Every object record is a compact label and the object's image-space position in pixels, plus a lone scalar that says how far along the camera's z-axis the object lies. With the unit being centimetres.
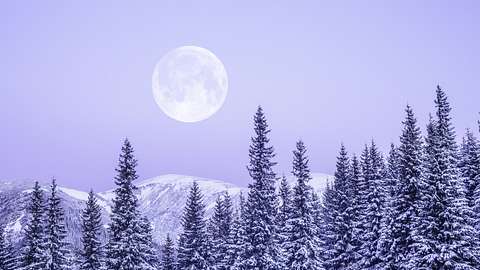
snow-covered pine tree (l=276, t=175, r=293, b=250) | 4835
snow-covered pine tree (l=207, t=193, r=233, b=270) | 5869
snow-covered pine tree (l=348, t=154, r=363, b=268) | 5088
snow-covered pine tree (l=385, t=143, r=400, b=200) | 4872
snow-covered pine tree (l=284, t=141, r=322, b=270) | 4644
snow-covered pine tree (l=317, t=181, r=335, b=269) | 5304
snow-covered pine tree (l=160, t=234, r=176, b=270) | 6419
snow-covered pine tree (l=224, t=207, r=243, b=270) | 4578
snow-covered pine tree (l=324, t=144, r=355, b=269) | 5159
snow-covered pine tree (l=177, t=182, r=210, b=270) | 5144
